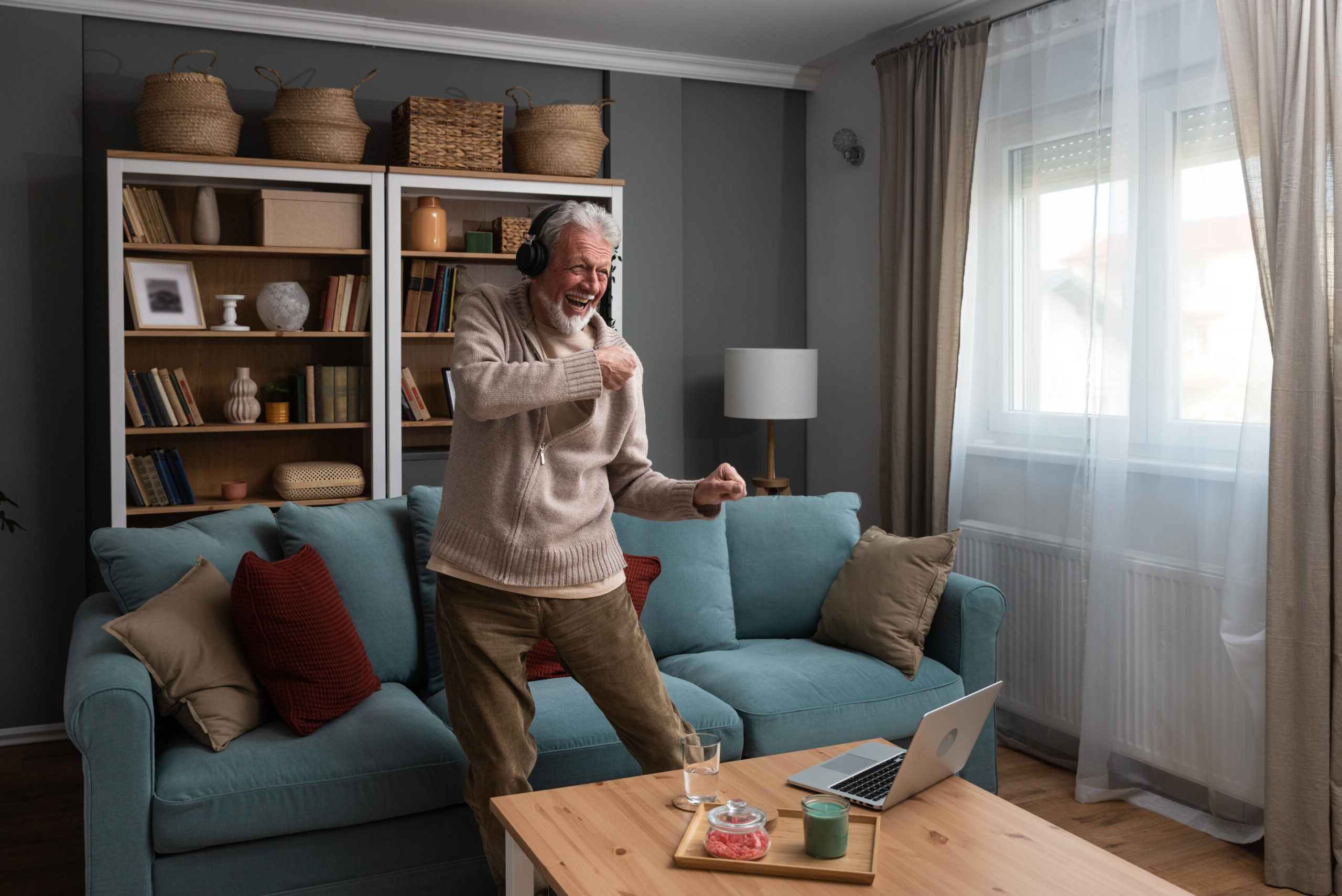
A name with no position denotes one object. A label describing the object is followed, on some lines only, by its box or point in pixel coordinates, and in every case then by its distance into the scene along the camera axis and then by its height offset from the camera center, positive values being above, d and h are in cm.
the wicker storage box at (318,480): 382 -28
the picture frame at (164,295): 364 +37
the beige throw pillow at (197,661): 217 -54
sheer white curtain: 287 +1
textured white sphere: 380 +34
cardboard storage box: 375 +65
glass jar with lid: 154 -62
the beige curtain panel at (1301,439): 253 -7
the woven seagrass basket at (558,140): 402 +101
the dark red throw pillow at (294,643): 229 -52
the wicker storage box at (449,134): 387 +99
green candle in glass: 153 -61
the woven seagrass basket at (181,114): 353 +95
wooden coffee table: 149 -66
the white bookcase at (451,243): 387 +60
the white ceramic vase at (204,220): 371 +63
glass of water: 169 -57
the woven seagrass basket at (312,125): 370 +96
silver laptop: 170 -62
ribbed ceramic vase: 382 +0
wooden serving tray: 150 -65
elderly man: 195 -21
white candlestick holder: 376 +32
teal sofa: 203 -70
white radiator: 290 -75
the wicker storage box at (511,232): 408 +66
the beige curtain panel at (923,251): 371 +57
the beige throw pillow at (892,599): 287 -52
